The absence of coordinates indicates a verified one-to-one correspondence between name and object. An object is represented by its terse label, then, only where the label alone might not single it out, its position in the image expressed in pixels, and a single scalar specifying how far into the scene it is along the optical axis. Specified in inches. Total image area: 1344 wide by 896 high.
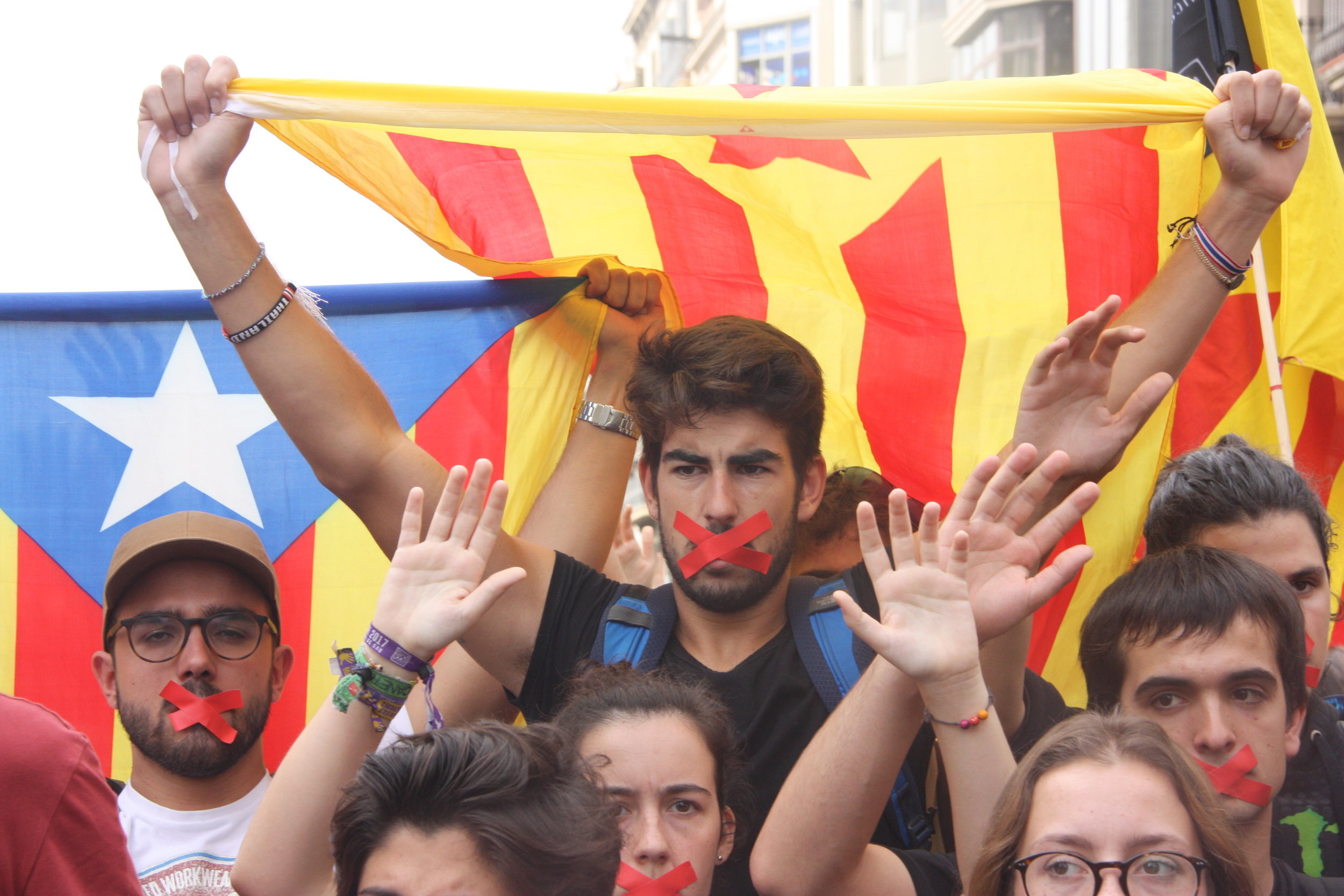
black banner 122.6
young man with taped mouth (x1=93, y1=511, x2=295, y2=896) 105.2
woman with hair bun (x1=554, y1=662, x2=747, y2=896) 78.8
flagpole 118.6
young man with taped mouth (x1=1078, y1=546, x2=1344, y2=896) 81.4
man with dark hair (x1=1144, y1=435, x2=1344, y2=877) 103.0
